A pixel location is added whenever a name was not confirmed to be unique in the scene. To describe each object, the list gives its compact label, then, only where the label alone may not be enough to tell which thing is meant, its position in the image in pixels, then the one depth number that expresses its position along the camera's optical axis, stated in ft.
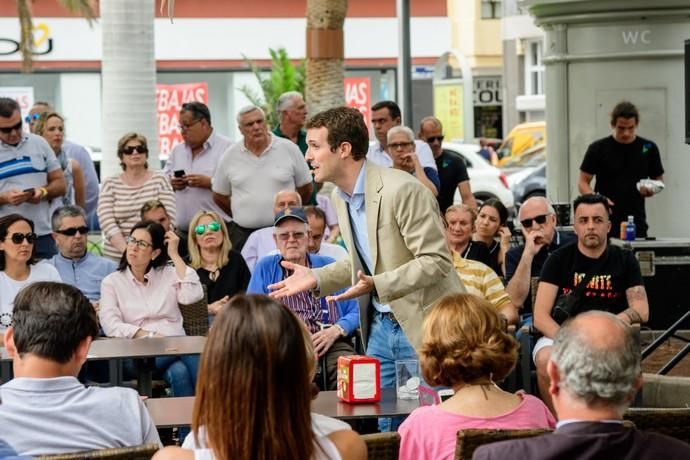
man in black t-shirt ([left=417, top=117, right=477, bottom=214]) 59.79
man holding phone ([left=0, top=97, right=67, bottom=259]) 51.47
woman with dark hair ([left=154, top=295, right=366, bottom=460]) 16.89
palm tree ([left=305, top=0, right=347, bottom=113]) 100.30
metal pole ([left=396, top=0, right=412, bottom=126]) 90.21
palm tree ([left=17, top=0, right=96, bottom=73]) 136.00
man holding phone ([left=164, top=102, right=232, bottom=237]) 57.15
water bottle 52.37
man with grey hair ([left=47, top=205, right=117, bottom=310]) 46.12
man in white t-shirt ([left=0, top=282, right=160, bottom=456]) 21.54
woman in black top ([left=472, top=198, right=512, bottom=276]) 48.19
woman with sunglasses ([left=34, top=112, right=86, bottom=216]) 59.00
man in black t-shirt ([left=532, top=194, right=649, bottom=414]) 39.27
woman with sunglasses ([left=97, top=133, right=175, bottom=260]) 53.16
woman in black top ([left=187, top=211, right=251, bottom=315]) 46.09
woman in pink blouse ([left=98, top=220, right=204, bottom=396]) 42.51
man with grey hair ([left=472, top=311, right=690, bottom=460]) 17.39
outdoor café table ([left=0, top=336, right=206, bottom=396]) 36.77
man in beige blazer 30.06
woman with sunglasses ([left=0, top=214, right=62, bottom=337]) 41.53
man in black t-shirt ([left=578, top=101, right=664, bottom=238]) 55.80
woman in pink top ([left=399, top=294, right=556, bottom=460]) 22.95
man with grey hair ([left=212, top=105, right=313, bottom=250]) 53.88
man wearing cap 40.21
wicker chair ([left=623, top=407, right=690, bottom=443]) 23.21
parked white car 122.29
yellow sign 196.69
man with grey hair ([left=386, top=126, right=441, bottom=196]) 51.96
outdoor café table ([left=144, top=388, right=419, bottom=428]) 28.41
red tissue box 29.46
